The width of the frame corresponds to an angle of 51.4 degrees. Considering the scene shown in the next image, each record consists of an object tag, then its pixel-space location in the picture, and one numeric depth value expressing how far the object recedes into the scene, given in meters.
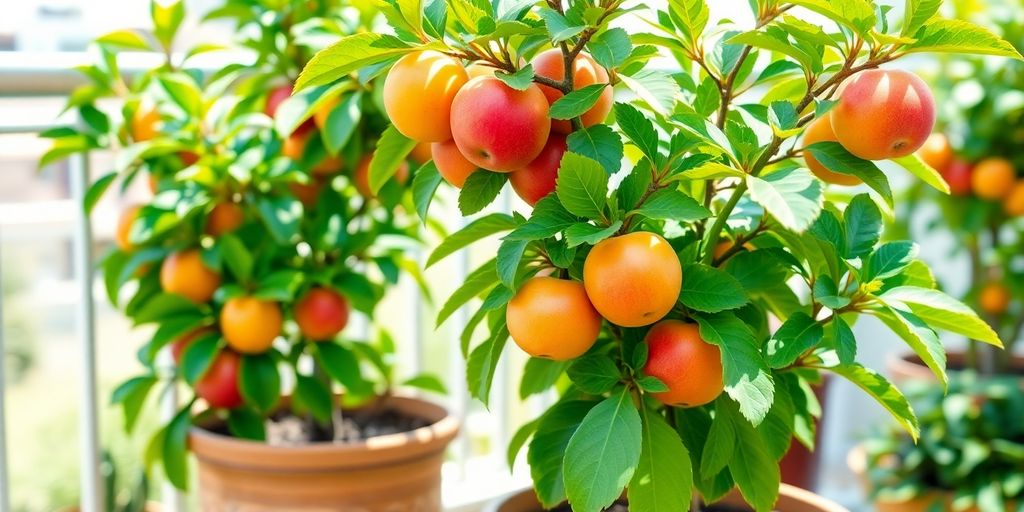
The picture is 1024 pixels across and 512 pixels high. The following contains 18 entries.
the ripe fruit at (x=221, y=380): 1.27
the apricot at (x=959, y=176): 2.00
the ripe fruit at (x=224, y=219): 1.30
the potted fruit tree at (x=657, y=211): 0.72
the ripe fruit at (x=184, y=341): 1.29
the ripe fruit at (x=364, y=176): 1.30
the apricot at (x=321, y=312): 1.27
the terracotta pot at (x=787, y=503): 1.00
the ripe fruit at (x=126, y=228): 1.29
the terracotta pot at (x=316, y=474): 1.21
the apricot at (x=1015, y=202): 1.92
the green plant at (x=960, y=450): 1.90
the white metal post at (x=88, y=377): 1.38
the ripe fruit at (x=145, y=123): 1.27
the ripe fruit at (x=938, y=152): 2.01
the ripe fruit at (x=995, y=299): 2.12
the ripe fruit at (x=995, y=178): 1.94
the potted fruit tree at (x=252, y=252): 1.22
